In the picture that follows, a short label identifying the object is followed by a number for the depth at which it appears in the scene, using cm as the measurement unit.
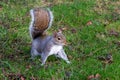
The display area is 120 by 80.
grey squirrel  401
